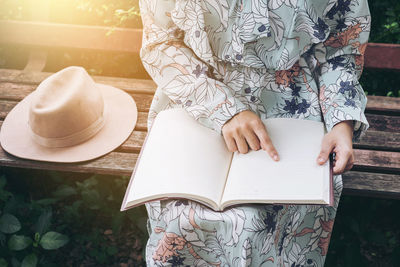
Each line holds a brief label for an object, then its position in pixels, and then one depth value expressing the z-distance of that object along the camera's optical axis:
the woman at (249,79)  1.38
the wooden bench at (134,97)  1.82
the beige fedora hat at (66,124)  1.86
